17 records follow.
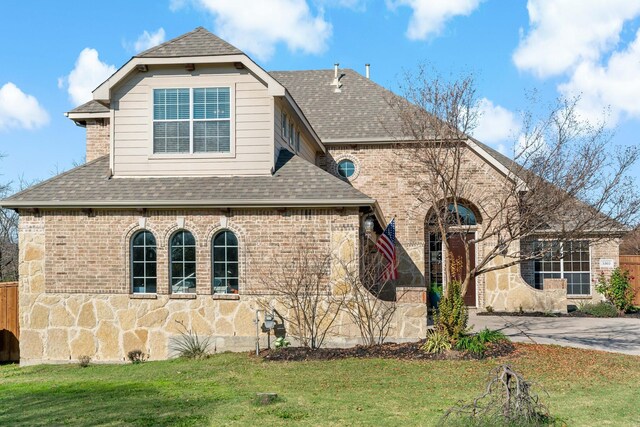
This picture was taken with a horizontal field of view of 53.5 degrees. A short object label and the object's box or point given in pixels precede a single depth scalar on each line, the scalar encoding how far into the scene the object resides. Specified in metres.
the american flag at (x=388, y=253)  16.25
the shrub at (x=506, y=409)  7.44
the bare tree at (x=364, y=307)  14.05
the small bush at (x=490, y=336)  13.36
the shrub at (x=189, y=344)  14.28
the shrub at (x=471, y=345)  12.80
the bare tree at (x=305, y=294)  14.25
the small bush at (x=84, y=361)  14.27
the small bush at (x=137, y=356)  14.46
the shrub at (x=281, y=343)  14.07
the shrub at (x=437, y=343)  13.05
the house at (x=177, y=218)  14.47
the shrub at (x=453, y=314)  13.26
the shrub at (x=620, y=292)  21.09
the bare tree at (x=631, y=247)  43.57
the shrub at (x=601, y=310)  19.98
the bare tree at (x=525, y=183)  13.49
